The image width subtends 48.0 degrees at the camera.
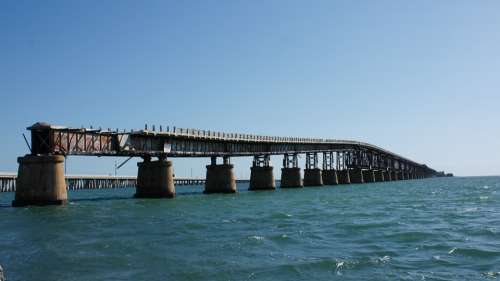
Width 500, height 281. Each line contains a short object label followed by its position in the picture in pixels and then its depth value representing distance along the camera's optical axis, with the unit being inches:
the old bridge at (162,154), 1723.7
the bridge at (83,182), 5359.7
